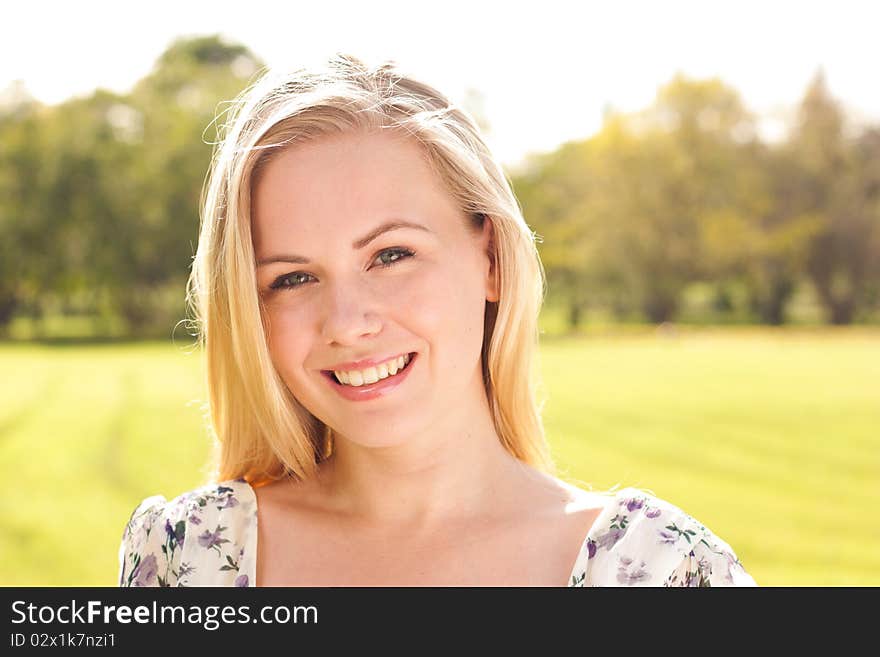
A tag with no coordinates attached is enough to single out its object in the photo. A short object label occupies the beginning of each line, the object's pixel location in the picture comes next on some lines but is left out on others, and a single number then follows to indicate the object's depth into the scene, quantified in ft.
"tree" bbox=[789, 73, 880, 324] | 109.60
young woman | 4.72
